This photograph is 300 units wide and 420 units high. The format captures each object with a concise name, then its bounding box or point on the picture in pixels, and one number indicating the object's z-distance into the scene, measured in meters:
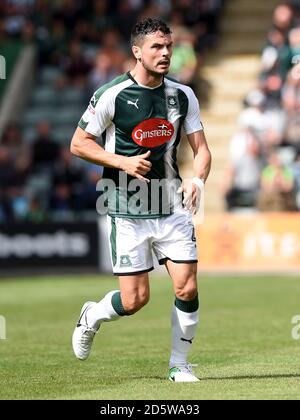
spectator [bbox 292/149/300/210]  21.36
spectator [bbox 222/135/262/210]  22.28
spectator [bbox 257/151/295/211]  21.48
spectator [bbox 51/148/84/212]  23.62
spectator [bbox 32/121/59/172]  25.17
